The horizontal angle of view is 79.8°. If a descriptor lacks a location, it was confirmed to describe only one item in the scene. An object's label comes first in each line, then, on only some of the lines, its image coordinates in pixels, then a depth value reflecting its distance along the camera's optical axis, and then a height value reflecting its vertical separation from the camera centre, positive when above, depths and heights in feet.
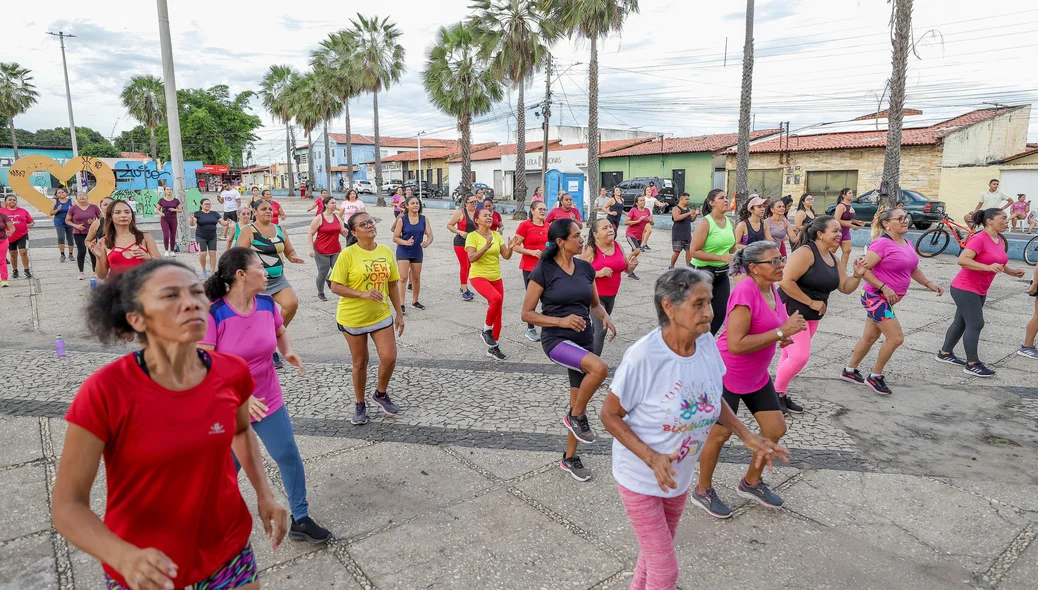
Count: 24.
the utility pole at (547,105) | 95.61 +13.42
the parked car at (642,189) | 103.70 +0.66
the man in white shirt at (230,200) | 68.74 -0.77
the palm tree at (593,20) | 73.46 +20.47
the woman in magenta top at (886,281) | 18.25 -2.60
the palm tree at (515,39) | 82.28 +20.49
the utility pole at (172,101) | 46.96 +7.09
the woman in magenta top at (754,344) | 11.02 -2.66
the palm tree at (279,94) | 173.17 +28.20
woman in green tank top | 21.65 -2.05
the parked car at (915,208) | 68.54 -1.78
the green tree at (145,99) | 183.32 +27.68
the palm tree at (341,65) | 124.16 +26.75
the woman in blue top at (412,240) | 29.04 -2.21
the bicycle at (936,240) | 50.34 -3.88
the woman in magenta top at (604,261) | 18.20 -2.04
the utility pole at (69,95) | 105.60 +17.09
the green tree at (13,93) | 157.38 +25.60
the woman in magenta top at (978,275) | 20.25 -2.70
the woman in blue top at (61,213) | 46.44 -1.48
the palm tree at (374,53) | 121.19 +27.15
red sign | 184.58 +7.25
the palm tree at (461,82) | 93.86 +16.78
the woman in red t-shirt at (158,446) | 5.45 -2.33
